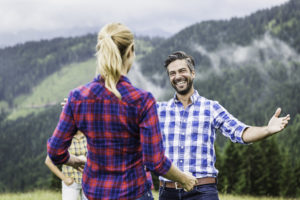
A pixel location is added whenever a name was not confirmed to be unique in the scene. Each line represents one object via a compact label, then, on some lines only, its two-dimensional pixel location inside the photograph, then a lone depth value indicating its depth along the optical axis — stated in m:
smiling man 3.85
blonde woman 2.25
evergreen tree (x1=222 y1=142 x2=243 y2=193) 38.88
